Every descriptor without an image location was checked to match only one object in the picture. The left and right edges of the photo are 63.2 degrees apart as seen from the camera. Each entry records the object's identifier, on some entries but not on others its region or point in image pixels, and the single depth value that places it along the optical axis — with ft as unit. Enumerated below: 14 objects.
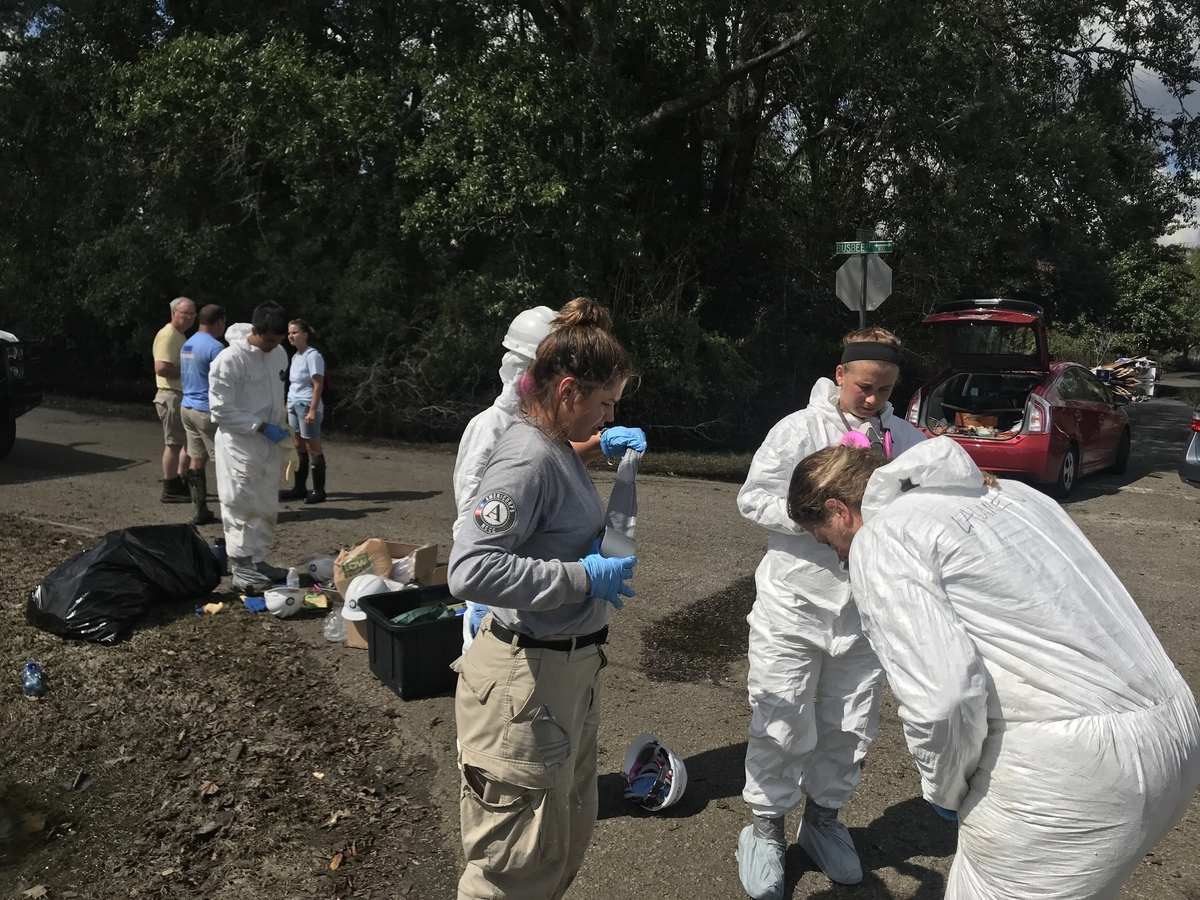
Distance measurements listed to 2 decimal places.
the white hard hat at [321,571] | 21.75
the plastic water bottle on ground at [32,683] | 16.21
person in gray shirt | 7.97
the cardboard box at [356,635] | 18.17
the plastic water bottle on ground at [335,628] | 18.69
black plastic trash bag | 18.29
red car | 34.40
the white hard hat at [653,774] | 12.44
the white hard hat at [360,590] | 18.21
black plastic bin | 15.49
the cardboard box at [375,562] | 19.53
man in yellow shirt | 28.96
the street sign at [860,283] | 40.98
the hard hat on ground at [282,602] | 19.76
